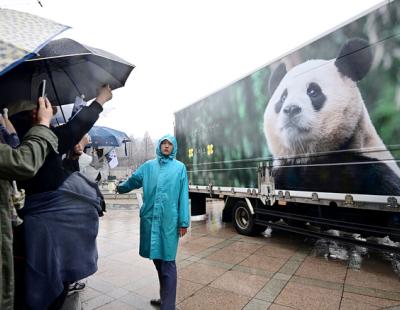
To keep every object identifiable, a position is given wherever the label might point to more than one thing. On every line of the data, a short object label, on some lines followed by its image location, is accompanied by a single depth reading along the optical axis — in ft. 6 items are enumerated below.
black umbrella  5.84
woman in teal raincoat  9.55
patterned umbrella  4.08
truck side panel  12.32
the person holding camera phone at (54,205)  5.31
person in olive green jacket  4.18
